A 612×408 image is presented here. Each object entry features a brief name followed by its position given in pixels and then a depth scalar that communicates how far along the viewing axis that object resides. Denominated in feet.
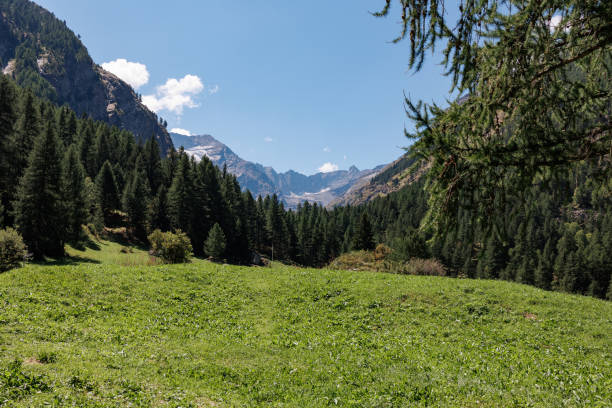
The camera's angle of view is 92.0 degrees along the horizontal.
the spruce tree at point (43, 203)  126.21
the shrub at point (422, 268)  124.57
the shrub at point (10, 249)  77.00
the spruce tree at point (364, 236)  211.20
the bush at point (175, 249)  121.75
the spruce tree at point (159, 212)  240.53
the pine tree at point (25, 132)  157.99
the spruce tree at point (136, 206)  238.48
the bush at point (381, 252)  164.14
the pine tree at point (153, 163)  308.58
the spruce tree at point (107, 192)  236.36
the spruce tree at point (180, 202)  232.73
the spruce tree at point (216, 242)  209.15
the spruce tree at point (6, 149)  141.49
